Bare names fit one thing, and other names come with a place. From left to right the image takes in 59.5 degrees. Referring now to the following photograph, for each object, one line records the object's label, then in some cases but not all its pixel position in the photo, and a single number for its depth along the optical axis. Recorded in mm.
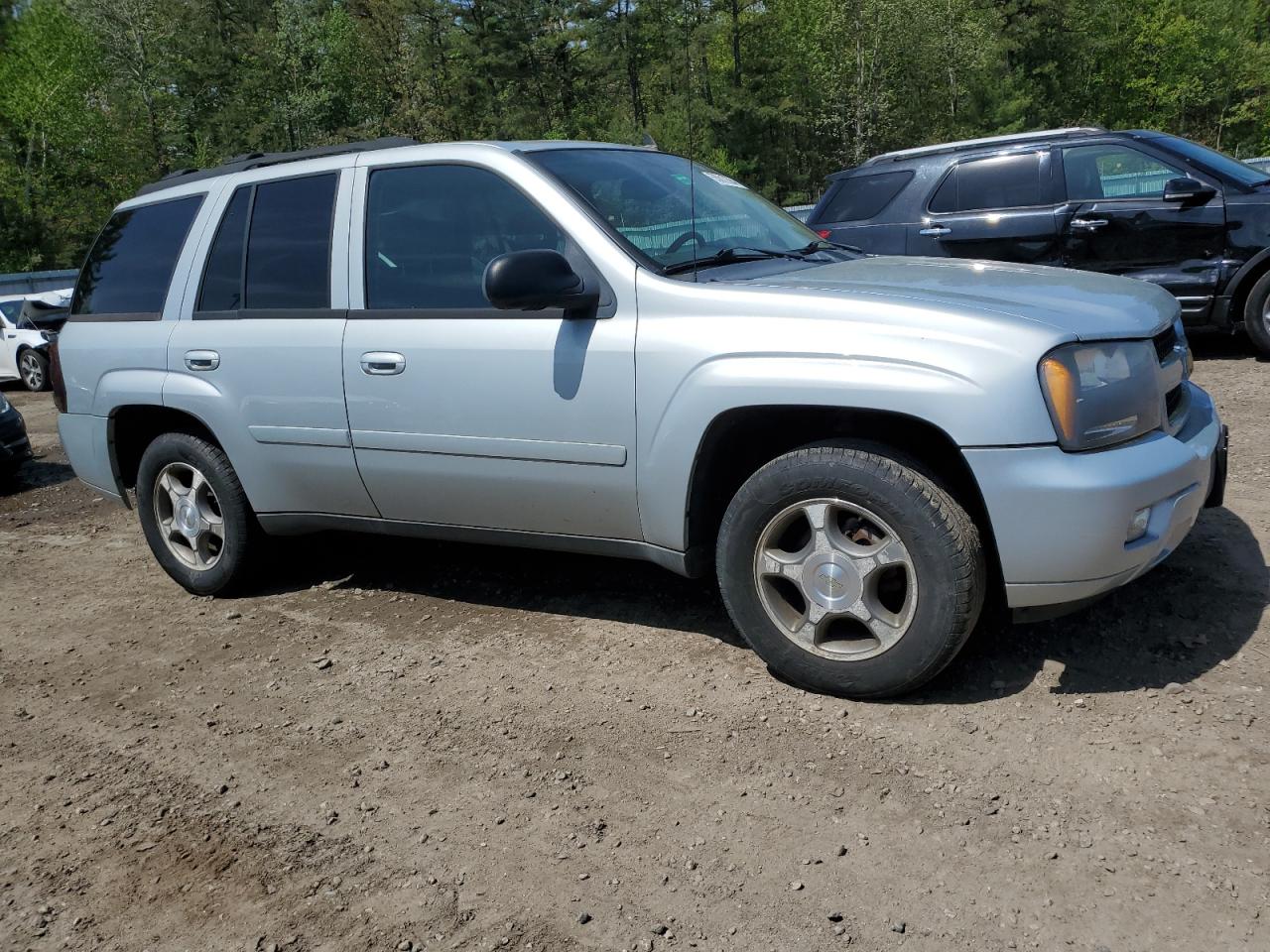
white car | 15586
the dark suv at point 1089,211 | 8070
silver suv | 3104
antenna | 3889
